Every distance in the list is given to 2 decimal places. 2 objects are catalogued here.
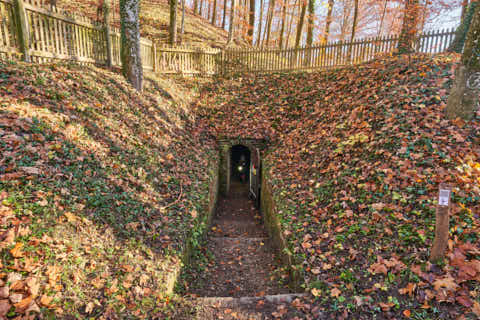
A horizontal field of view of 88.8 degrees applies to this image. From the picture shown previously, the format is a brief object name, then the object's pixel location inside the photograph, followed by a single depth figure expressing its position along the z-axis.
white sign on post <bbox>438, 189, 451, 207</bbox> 3.33
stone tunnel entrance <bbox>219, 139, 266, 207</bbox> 11.28
